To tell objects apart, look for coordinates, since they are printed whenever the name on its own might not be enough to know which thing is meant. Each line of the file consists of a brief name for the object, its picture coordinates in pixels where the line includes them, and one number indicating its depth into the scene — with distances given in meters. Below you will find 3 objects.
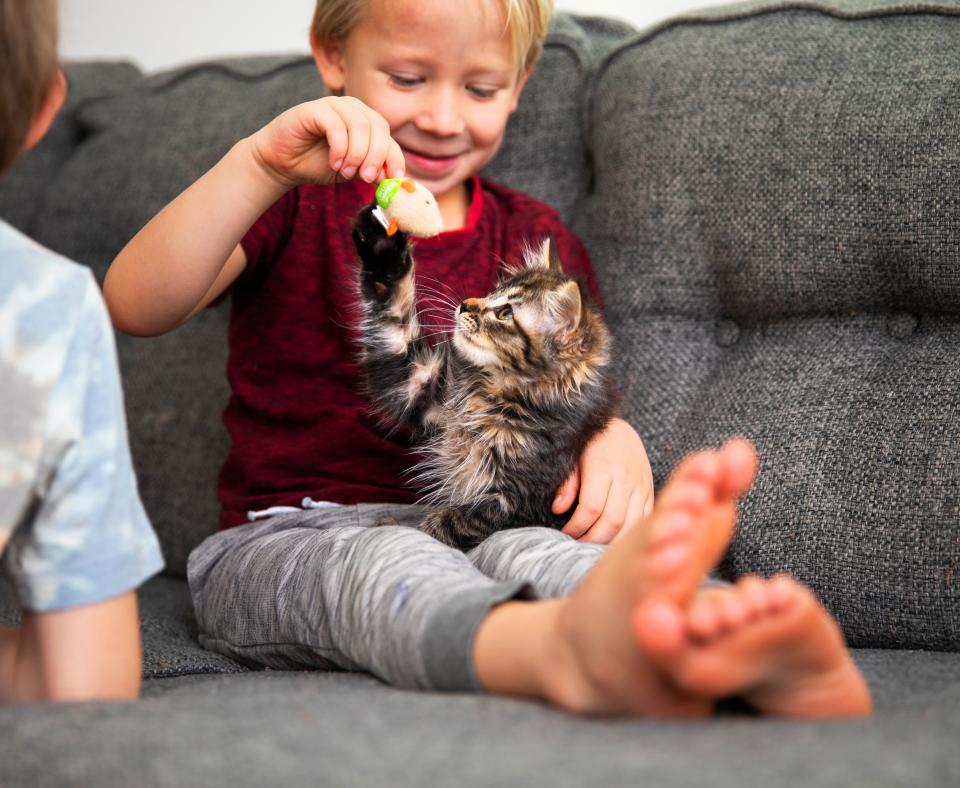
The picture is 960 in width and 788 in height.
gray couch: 0.83
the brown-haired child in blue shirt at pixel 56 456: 0.88
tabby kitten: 1.40
